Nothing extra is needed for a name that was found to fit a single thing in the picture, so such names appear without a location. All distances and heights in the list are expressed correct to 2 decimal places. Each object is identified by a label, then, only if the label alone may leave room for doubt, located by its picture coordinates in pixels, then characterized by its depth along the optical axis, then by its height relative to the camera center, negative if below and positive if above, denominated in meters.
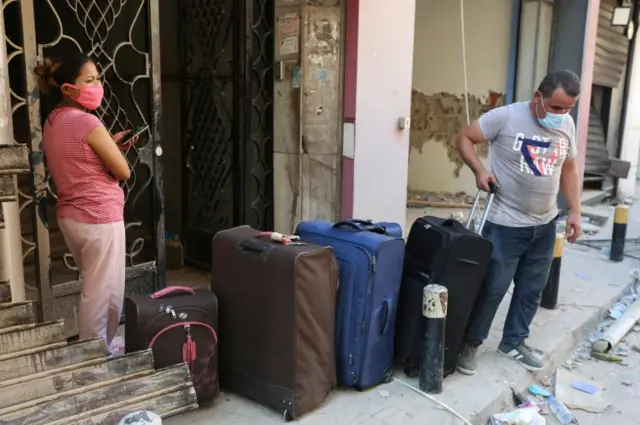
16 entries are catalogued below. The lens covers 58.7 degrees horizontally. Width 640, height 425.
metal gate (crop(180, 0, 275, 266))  4.63 -0.06
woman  2.64 -0.37
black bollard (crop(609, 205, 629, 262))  5.95 -1.22
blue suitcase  2.91 -0.96
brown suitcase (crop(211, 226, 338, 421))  2.65 -1.00
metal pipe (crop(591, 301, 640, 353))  4.06 -1.58
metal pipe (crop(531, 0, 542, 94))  7.95 +0.89
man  3.28 -0.40
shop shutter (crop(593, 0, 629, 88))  9.02 +1.06
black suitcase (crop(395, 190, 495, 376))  3.02 -0.87
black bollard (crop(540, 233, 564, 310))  4.55 -1.38
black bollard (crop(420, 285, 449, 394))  2.96 -1.18
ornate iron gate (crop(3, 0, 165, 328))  3.07 -0.01
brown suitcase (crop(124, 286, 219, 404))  2.63 -1.03
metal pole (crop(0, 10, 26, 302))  2.84 -0.63
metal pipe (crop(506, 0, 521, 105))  8.14 +0.91
